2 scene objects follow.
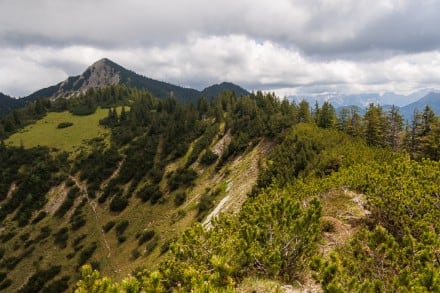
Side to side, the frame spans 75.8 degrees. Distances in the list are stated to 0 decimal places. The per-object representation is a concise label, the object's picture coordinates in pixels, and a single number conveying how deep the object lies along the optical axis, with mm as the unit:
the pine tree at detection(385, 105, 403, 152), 65938
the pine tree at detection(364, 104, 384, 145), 61250
